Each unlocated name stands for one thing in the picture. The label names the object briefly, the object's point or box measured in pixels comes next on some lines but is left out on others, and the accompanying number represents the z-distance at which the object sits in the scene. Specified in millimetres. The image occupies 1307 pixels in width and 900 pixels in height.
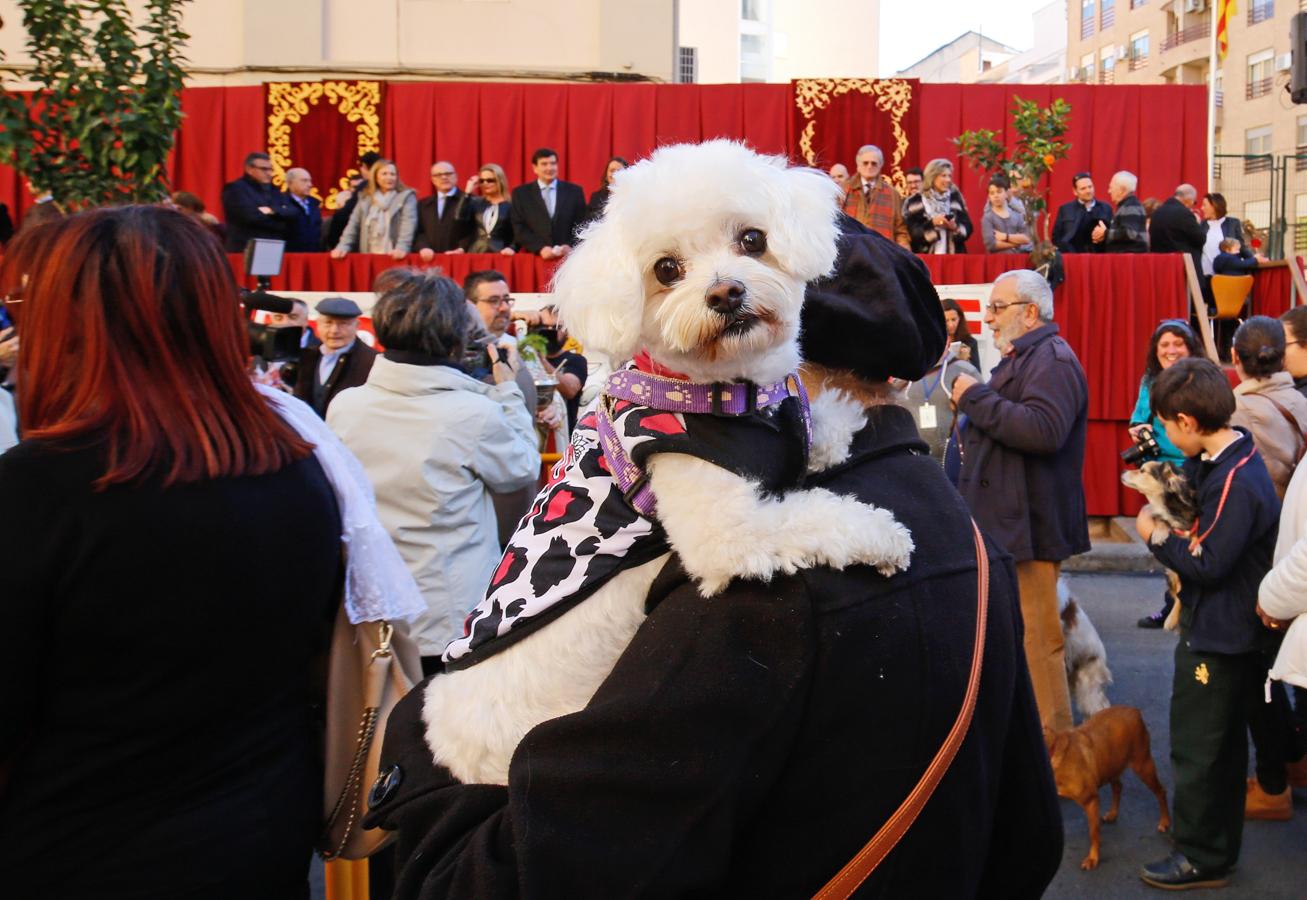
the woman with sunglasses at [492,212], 11383
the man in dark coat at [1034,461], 5020
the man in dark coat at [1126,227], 11711
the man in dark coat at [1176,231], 11812
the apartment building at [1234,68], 40416
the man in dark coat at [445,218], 11586
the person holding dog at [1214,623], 3932
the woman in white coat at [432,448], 3828
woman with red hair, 1774
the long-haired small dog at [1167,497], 4105
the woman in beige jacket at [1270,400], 5324
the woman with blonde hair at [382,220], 11625
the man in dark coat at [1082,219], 12203
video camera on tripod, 5472
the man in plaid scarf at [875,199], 11180
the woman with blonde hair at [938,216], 11273
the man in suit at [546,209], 11383
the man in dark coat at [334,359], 5797
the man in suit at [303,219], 11836
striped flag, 15531
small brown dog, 4293
